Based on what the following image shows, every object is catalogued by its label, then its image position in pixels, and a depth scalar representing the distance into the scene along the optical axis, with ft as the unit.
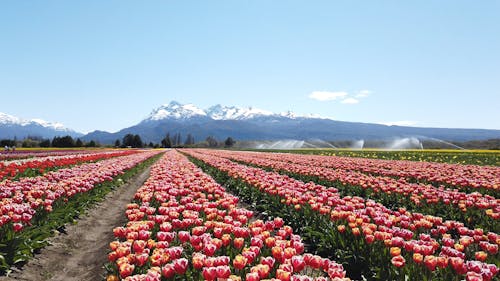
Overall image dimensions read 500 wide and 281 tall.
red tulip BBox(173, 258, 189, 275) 12.51
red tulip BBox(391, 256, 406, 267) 13.73
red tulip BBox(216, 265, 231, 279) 11.38
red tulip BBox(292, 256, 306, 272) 12.75
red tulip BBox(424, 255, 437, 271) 13.65
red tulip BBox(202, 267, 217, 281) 11.38
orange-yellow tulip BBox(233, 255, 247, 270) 12.54
